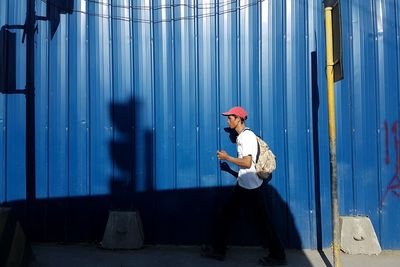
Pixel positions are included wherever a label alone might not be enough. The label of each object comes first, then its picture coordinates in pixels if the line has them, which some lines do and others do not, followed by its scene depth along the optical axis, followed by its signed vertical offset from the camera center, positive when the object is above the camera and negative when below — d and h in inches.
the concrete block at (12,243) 201.0 -35.2
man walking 226.2 -18.2
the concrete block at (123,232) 250.4 -38.2
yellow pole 190.7 +5.5
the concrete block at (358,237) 242.5 -41.8
